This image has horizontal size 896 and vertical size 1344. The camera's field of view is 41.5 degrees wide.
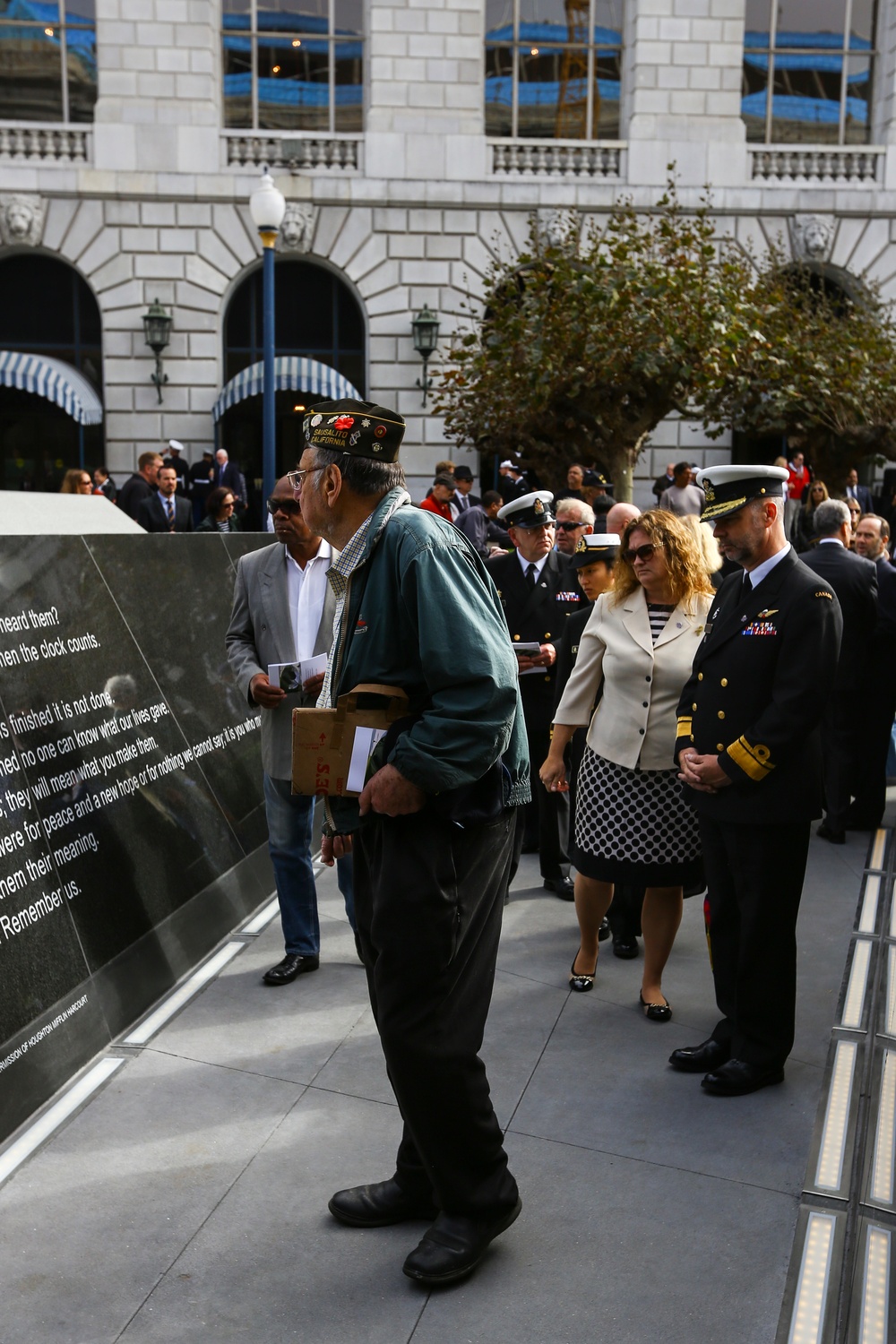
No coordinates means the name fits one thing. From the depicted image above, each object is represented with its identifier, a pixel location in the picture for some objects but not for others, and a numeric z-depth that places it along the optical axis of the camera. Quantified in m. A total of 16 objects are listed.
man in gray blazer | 5.45
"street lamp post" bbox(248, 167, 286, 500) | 13.91
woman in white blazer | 5.05
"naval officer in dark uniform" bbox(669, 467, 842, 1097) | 4.22
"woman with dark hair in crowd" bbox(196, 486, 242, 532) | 13.09
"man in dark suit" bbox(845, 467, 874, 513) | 17.96
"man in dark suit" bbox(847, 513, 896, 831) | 8.53
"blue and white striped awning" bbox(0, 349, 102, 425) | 21.83
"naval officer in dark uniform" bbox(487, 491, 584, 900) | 7.22
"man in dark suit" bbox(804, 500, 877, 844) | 8.28
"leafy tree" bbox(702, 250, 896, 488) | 14.41
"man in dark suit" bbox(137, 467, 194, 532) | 14.59
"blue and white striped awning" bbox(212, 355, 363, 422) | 21.83
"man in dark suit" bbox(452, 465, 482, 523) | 15.25
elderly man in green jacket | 3.02
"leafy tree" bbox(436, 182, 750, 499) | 13.18
